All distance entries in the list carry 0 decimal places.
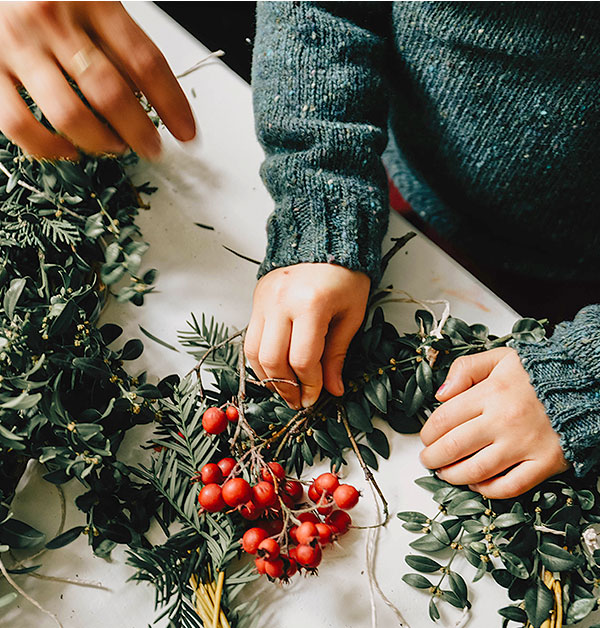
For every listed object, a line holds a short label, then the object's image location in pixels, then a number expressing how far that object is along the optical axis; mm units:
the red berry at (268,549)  523
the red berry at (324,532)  557
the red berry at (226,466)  577
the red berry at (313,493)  587
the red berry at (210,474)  563
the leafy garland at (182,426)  553
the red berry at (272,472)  559
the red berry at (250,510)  544
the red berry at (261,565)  536
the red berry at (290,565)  552
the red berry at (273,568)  532
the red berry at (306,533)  535
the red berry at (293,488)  585
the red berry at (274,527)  577
